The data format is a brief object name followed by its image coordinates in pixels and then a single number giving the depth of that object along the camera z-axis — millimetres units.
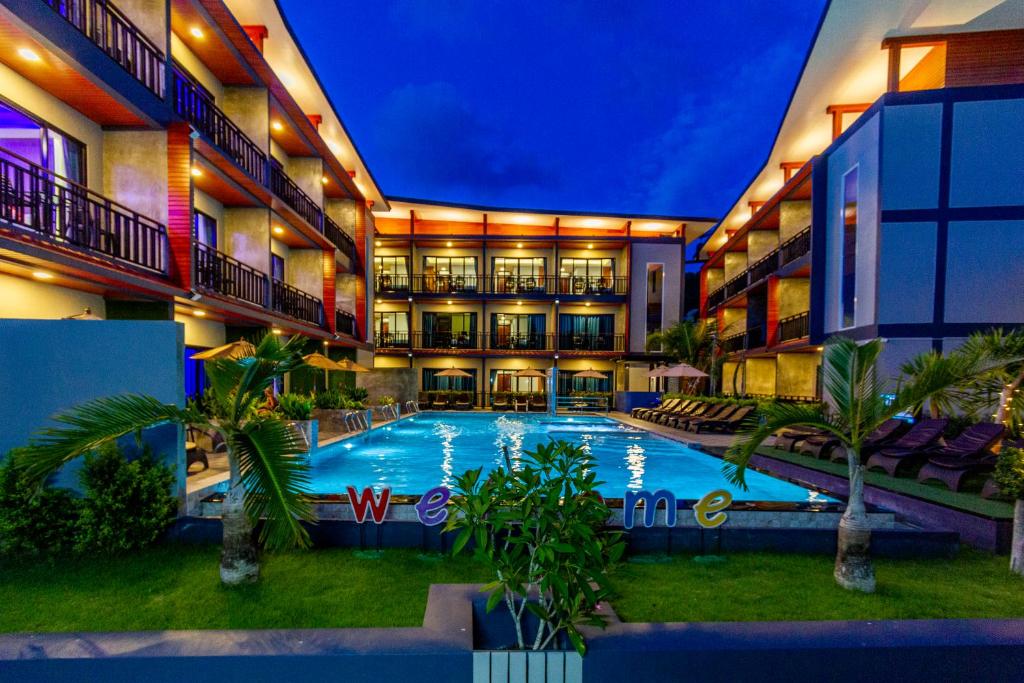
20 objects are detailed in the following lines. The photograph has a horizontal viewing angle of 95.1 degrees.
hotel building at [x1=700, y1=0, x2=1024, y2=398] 12023
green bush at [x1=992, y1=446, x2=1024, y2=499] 4438
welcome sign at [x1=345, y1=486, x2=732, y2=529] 4595
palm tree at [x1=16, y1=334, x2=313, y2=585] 3609
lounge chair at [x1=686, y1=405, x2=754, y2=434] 13797
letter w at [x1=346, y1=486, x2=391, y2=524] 4695
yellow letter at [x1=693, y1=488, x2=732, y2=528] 4688
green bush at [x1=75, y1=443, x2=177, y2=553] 4445
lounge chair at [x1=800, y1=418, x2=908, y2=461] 8484
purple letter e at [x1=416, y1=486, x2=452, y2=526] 4578
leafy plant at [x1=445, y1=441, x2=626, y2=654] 2777
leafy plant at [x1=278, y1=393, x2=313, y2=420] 10320
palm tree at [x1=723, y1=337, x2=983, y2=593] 4031
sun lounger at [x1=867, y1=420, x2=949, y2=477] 7547
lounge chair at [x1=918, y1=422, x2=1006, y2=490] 6559
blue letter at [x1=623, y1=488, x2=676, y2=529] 4777
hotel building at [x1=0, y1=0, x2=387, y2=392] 6668
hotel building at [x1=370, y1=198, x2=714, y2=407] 25516
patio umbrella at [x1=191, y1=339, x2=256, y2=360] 9359
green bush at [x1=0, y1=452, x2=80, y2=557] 4328
